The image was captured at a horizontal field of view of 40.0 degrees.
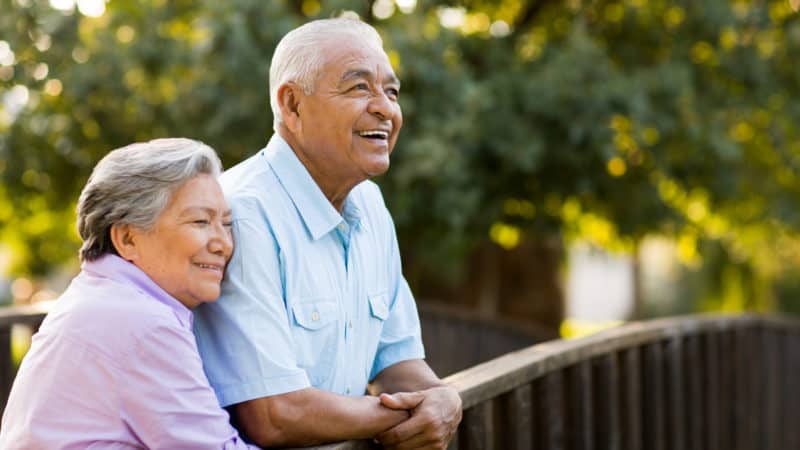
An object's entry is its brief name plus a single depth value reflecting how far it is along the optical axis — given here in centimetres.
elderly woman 212
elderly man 240
